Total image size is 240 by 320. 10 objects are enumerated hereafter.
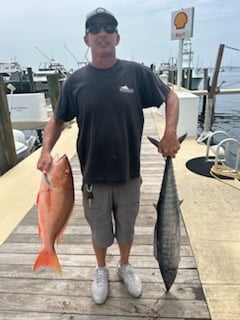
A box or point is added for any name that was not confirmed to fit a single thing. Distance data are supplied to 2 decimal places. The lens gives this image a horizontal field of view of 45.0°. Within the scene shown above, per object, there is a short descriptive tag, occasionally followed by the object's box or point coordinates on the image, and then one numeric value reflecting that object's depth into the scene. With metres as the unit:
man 1.68
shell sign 6.88
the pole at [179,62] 7.18
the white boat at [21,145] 6.16
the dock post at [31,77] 16.45
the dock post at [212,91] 6.23
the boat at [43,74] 23.34
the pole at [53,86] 7.91
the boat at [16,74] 19.83
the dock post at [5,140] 4.55
